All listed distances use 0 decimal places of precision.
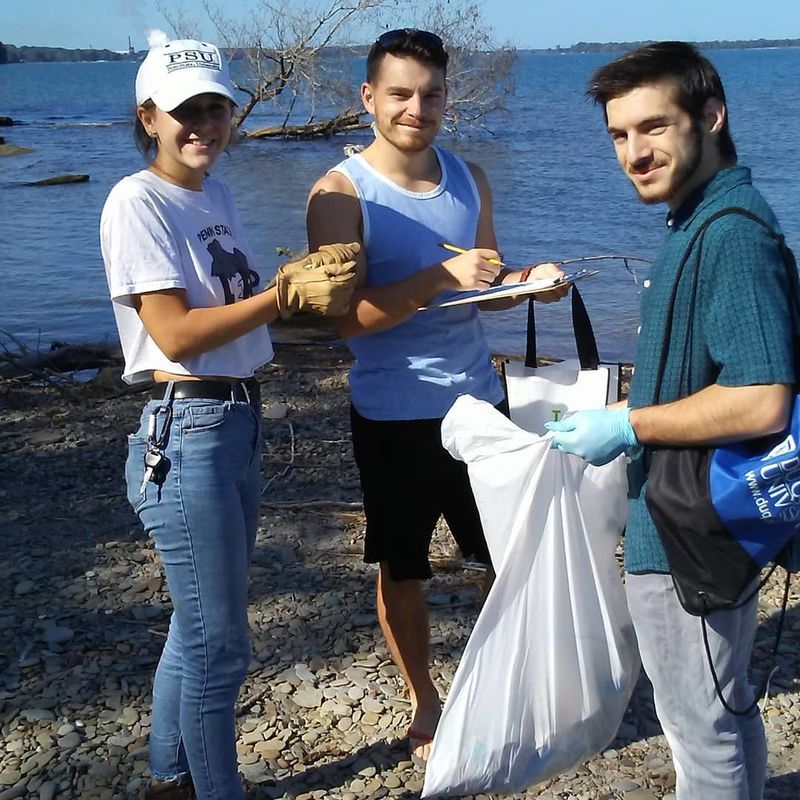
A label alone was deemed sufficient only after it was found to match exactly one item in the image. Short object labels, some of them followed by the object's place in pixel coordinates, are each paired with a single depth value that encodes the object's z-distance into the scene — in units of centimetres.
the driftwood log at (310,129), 3403
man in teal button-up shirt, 181
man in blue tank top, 271
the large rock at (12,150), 3134
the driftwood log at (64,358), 773
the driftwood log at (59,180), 2344
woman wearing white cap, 228
